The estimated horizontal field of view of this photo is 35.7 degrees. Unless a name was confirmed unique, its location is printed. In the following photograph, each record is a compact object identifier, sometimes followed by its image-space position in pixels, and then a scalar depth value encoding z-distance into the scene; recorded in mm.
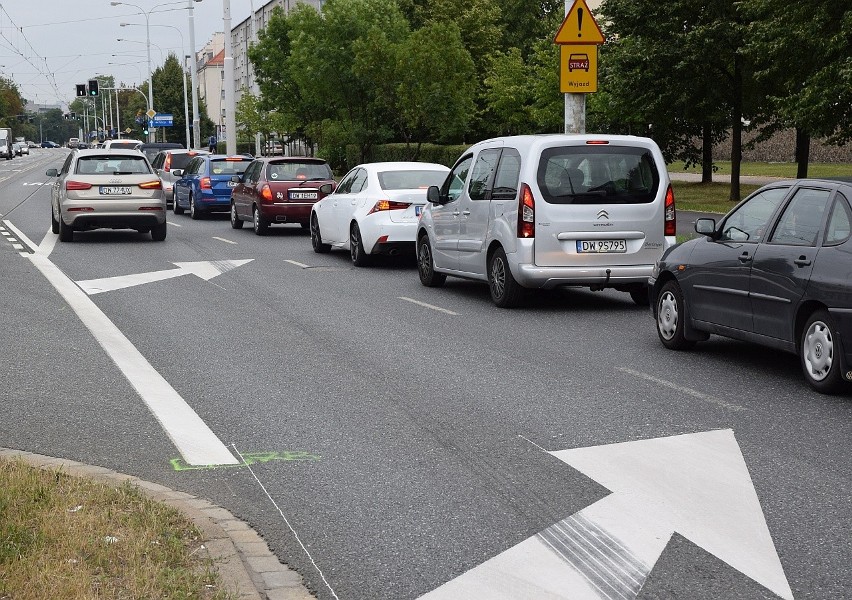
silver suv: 23375
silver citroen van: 13445
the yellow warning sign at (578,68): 17812
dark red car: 26141
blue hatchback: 32312
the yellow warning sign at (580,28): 17531
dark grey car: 8633
